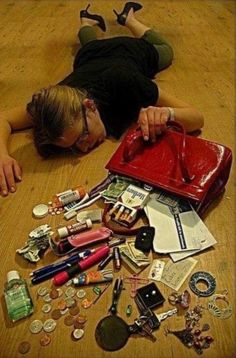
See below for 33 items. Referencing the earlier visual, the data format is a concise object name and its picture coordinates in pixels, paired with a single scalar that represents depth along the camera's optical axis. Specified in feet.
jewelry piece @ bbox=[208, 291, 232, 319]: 2.67
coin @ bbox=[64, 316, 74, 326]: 2.66
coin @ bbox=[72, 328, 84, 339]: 2.58
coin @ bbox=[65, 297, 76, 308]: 2.75
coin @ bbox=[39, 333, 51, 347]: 2.56
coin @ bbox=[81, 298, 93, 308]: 2.74
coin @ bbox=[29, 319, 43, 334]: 2.63
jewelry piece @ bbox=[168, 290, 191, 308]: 2.71
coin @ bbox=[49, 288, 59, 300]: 2.80
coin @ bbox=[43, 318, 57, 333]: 2.63
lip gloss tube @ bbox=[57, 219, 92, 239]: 3.14
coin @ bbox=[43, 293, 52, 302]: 2.78
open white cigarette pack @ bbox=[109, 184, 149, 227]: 3.19
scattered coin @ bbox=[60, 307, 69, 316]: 2.72
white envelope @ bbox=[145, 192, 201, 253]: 3.02
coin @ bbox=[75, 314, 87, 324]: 2.65
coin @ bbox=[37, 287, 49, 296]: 2.82
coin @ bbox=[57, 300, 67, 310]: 2.74
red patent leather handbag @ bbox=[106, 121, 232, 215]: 3.16
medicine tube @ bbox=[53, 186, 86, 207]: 3.48
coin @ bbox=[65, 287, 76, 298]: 2.80
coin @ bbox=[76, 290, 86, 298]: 2.80
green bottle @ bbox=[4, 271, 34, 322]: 2.68
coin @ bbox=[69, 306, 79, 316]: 2.71
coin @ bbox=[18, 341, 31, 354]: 2.53
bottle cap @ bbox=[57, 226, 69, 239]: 3.13
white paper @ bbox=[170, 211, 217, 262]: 2.98
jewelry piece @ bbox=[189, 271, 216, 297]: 2.79
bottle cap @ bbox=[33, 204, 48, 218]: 3.40
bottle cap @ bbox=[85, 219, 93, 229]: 3.22
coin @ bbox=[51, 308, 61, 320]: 2.69
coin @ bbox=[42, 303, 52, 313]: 2.73
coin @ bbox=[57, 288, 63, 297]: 2.81
